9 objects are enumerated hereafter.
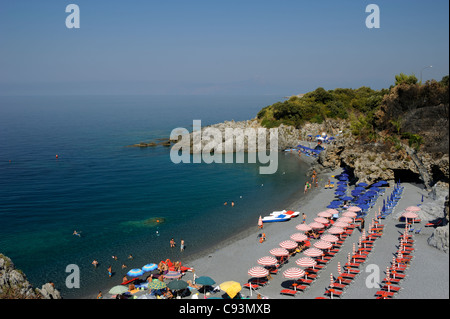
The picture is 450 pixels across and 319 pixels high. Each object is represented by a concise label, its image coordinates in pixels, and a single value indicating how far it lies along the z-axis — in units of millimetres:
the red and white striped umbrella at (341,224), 29256
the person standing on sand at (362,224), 30350
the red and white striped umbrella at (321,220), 30938
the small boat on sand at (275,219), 36594
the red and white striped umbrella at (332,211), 33288
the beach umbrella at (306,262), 22823
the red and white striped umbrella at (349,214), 31203
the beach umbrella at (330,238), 26320
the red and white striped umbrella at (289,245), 26108
